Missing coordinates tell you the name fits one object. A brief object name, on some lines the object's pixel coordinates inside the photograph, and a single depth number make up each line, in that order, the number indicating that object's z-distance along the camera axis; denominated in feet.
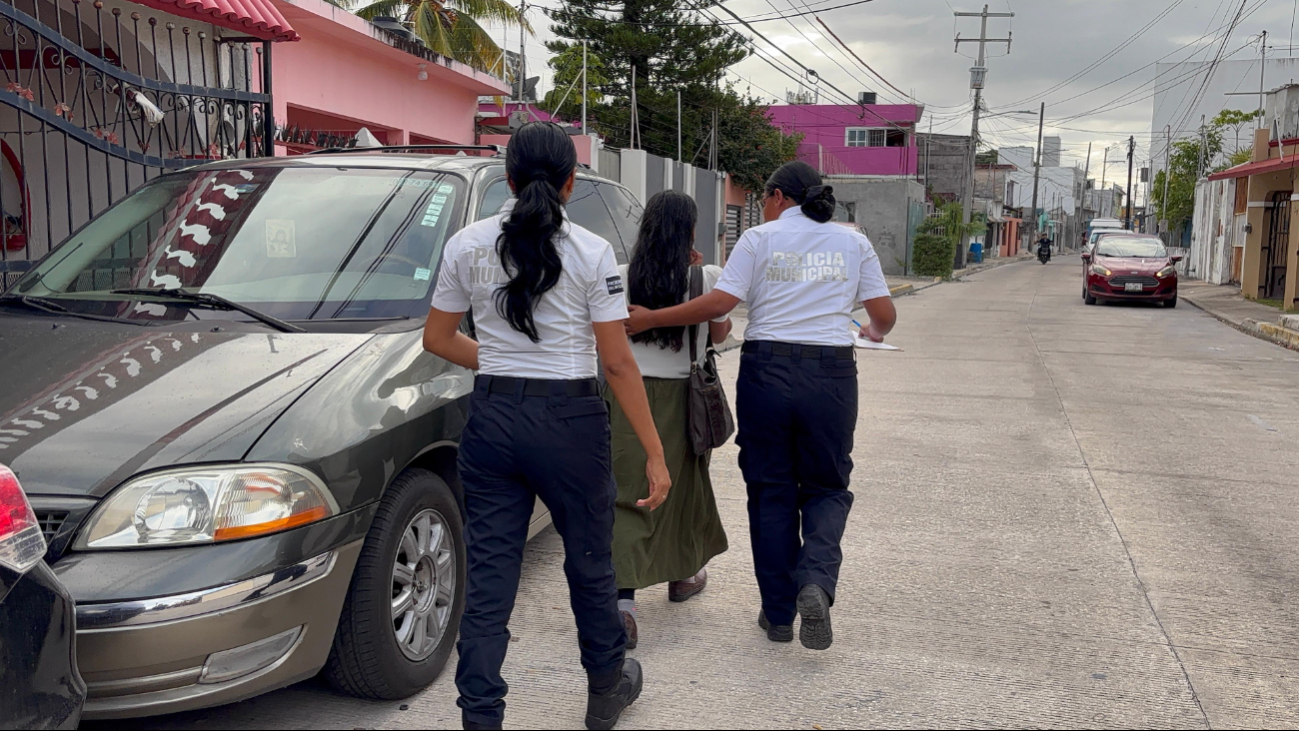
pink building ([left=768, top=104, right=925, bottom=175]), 158.20
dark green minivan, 8.70
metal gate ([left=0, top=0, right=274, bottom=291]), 23.85
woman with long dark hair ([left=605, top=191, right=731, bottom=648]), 12.53
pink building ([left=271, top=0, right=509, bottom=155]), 38.63
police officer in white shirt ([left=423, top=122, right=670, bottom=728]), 9.30
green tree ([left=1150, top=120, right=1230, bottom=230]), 133.59
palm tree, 72.59
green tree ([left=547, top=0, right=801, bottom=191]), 94.73
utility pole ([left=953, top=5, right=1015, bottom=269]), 138.21
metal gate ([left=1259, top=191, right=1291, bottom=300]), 76.84
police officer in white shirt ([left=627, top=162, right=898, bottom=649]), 12.44
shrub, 111.14
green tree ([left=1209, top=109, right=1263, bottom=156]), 127.03
